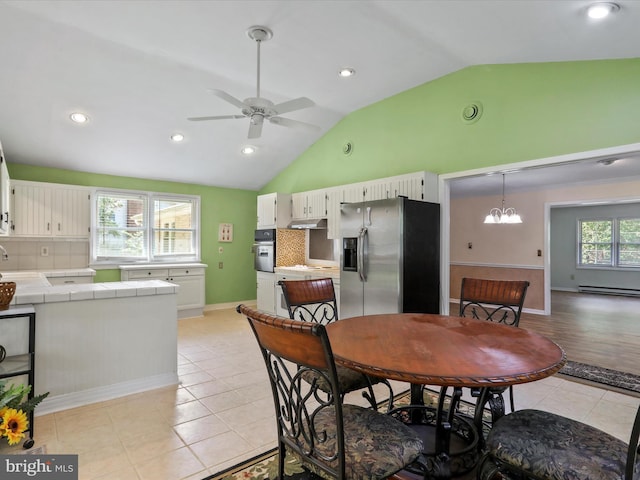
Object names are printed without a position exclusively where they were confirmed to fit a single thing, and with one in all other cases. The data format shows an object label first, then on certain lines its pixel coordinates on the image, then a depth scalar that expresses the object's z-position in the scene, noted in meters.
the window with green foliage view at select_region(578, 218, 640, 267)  8.93
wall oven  5.80
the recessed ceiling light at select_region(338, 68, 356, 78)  3.77
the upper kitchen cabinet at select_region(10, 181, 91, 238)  4.78
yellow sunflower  1.78
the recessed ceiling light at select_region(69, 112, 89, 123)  4.18
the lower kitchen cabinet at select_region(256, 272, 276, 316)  5.73
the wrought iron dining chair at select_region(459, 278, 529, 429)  2.38
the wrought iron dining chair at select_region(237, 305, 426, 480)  1.18
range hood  5.29
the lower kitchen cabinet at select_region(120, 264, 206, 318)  5.50
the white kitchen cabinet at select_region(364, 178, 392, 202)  4.39
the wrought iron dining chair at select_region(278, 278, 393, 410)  1.97
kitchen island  2.61
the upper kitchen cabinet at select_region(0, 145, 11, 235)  3.30
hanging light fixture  6.00
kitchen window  5.55
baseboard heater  8.81
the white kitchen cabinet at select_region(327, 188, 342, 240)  5.06
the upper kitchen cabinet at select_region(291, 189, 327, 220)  5.34
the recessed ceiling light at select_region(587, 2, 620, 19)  2.13
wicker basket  2.24
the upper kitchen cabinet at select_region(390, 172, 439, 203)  3.99
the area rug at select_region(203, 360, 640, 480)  1.91
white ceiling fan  2.90
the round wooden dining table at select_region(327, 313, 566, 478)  1.29
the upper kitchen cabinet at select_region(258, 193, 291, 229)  5.85
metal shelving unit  2.20
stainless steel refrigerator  3.60
